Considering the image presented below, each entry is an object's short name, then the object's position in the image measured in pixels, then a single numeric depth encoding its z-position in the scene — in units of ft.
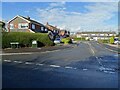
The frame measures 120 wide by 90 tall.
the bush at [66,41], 84.78
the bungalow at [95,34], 215.89
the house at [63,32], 154.12
